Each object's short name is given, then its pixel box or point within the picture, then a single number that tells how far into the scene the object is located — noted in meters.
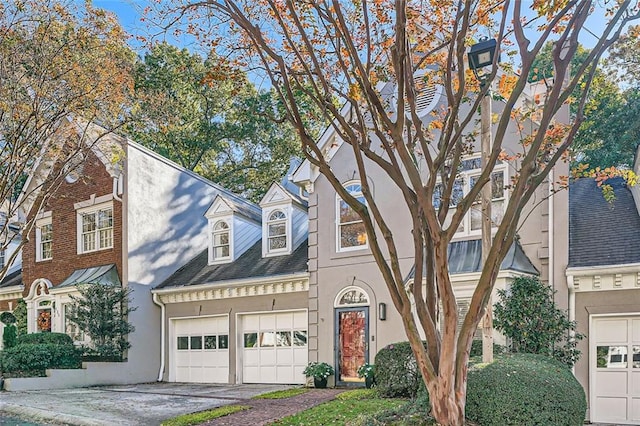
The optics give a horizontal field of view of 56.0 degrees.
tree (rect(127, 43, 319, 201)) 26.08
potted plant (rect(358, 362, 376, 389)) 13.89
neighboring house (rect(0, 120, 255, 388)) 18.97
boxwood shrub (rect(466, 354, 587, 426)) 6.77
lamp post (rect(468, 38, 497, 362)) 7.62
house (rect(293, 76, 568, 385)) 12.54
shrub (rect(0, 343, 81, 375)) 17.06
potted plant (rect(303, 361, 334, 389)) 14.93
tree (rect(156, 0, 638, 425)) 6.41
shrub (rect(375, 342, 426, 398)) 11.98
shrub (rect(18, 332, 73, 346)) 18.34
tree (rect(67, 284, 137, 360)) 17.98
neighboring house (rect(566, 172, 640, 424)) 11.49
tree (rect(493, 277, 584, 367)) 10.84
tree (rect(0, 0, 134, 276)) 11.20
